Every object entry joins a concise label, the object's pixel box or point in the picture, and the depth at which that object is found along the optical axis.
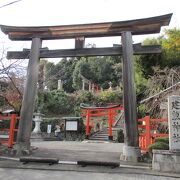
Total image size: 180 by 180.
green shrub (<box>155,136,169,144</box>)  8.48
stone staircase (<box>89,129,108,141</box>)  20.15
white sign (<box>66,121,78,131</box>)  21.82
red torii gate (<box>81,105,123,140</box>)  19.33
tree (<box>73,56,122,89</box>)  40.47
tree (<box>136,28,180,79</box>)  15.52
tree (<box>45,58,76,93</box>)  42.44
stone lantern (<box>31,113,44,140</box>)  20.73
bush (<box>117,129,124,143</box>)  19.06
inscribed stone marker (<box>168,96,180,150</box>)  7.11
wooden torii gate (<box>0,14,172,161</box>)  8.73
